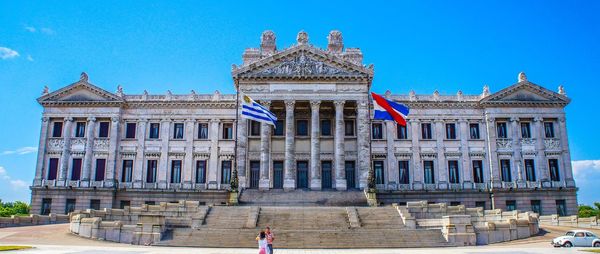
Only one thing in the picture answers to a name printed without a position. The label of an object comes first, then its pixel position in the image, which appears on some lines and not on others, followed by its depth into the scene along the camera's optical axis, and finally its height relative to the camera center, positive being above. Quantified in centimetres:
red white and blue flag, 3866 +784
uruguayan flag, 4091 +820
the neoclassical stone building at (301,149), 5232 +674
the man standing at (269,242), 2033 -125
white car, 2794 -154
